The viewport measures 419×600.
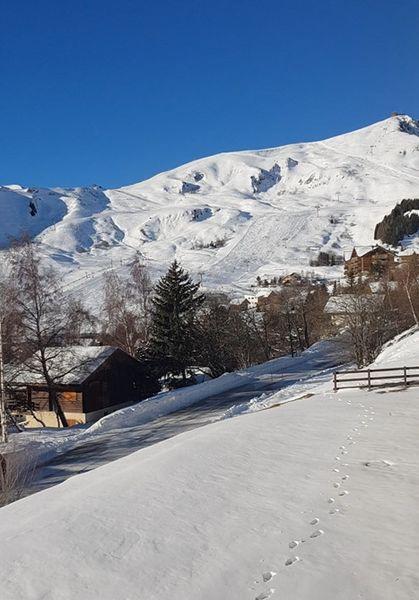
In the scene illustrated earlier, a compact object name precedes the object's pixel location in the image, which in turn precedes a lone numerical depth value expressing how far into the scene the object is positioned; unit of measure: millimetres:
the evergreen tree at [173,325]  38625
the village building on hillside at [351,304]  42375
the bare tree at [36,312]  27250
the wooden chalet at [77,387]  33438
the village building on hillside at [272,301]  62869
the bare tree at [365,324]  41469
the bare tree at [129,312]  46438
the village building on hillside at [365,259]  115650
